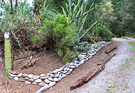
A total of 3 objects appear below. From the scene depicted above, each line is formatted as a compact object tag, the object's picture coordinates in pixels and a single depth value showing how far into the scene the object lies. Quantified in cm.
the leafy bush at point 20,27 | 346
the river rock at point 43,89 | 238
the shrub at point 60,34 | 329
